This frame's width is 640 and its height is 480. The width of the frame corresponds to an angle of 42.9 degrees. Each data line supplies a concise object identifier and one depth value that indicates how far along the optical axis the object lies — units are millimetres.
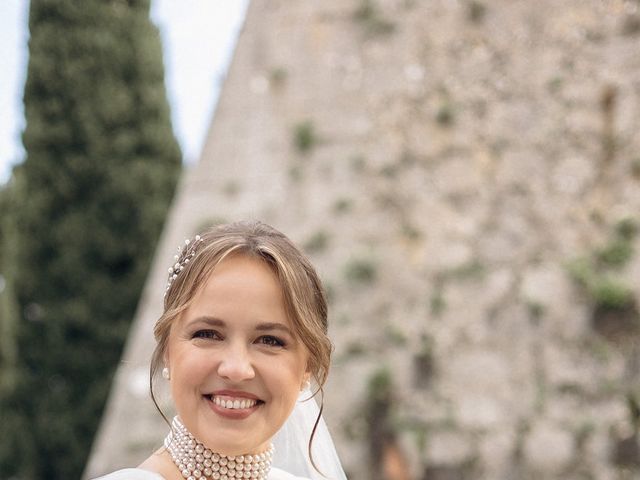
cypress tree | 7824
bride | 1363
